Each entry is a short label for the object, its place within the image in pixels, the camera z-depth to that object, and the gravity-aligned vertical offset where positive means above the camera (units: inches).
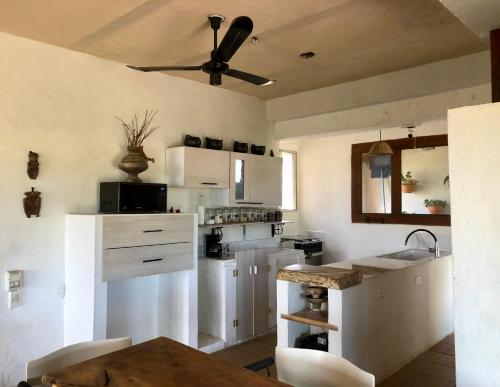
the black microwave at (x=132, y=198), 136.6 +5.0
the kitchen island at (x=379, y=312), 115.0 -31.5
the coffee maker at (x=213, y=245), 177.8 -13.9
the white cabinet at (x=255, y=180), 181.6 +14.6
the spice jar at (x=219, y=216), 177.3 -1.6
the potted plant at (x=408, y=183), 233.9 +15.9
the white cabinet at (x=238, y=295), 169.3 -34.6
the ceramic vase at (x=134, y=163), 145.9 +17.0
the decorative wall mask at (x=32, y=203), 128.5 +2.9
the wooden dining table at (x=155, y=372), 65.9 -26.4
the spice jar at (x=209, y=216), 175.0 -1.6
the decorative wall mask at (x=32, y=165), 129.3 +14.7
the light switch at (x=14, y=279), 125.0 -19.9
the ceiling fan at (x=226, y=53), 89.4 +37.8
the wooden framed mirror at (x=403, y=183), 225.5 +16.0
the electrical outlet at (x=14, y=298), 125.1 -25.4
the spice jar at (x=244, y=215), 189.8 -1.3
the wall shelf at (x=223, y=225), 172.3 -5.2
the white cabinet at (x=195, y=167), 162.7 +17.8
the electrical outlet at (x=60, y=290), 135.8 -24.9
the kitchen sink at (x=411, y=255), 175.0 -18.9
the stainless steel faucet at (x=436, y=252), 181.1 -18.1
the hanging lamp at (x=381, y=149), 187.2 +27.9
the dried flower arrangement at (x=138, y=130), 153.8 +30.9
